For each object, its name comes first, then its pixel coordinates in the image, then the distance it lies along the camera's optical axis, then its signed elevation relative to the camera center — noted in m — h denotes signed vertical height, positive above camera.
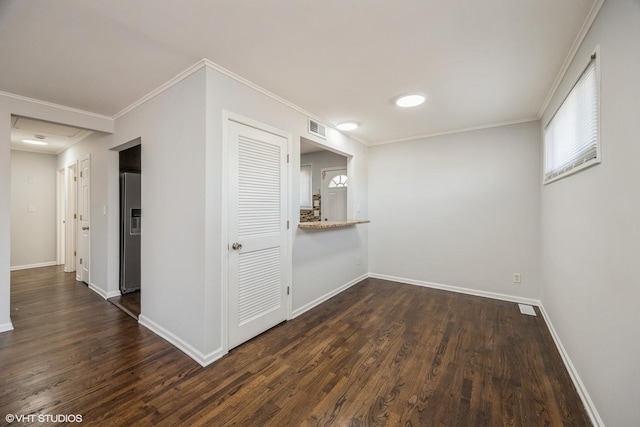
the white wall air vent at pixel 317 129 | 3.31 +1.08
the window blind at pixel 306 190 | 5.69 +0.47
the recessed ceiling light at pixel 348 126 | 3.60 +1.21
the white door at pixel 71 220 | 4.81 -0.19
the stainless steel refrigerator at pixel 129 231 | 3.78 -0.31
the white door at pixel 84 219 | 4.07 -0.15
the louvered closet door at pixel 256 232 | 2.34 -0.21
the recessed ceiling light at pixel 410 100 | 2.75 +1.21
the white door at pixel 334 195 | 5.27 +0.34
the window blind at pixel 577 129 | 1.67 +0.66
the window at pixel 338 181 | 5.25 +0.62
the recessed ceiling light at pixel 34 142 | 4.44 +1.19
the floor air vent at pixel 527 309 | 3.14 -1.22
